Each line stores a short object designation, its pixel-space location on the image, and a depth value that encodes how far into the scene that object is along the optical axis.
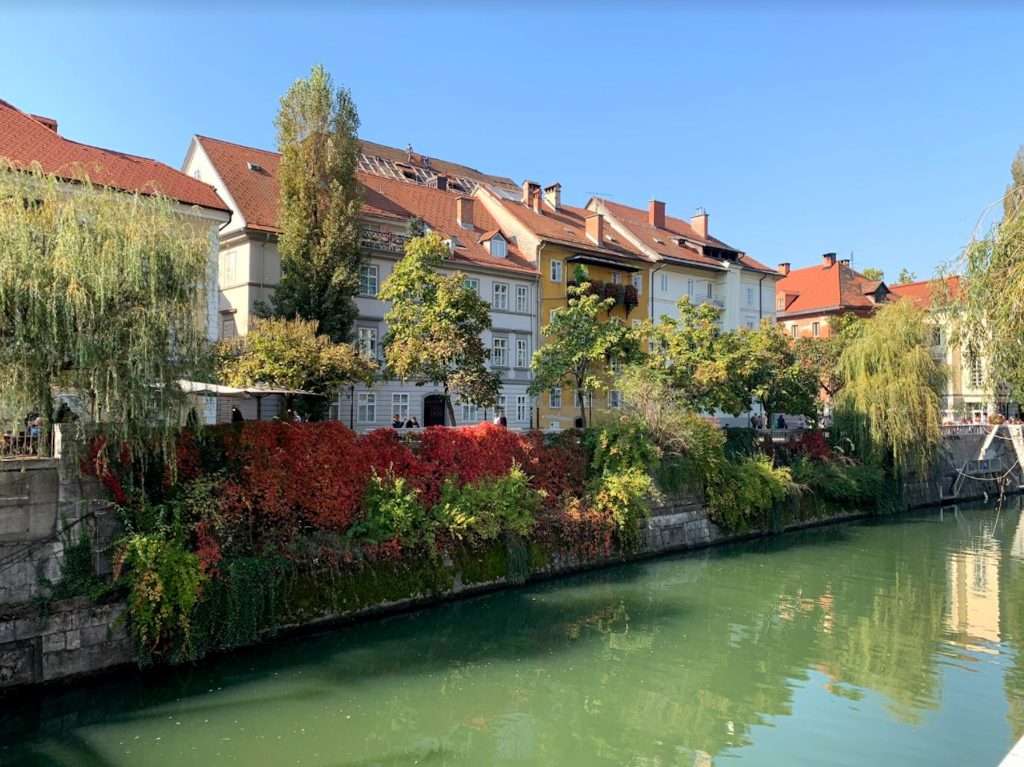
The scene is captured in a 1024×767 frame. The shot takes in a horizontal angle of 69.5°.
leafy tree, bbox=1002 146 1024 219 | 10.58
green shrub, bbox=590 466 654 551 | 19.86
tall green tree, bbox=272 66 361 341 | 23.44
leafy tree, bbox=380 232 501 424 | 20.69
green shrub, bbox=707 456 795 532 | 23.44
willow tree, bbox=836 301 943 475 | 27.89
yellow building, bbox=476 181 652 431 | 33.31
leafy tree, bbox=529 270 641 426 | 22.77
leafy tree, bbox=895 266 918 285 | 56.76
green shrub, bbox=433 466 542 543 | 16.12
